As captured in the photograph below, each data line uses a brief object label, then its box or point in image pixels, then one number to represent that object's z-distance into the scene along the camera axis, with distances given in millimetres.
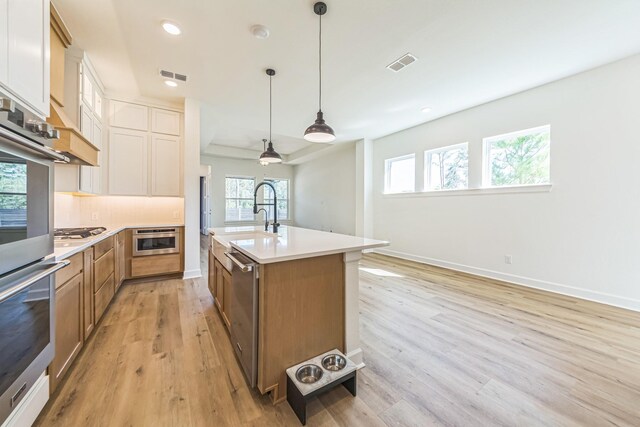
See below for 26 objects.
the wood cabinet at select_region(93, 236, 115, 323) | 2248
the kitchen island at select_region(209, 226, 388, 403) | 1456
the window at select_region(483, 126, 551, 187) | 3555
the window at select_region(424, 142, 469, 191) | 4484
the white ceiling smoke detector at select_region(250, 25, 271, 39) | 2389
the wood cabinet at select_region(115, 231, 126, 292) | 3072
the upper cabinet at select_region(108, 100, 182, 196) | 3715
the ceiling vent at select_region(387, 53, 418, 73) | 2881
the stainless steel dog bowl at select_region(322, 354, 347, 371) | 1580
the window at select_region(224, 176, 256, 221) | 8641
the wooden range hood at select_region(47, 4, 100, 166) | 2013
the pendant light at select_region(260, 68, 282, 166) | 3338
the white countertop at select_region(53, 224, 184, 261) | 1580
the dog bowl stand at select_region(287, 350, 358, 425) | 1337
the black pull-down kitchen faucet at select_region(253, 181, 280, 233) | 2551
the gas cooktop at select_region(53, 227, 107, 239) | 2231
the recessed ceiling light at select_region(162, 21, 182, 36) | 2349
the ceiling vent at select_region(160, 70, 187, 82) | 3190
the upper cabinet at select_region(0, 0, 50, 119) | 1032
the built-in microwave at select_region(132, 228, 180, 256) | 3621
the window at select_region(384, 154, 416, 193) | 5422
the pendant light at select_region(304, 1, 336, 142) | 2139
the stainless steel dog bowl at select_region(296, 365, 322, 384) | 1489
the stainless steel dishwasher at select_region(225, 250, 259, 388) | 1466
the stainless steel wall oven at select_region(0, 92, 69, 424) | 1013
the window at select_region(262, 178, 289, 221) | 9609
